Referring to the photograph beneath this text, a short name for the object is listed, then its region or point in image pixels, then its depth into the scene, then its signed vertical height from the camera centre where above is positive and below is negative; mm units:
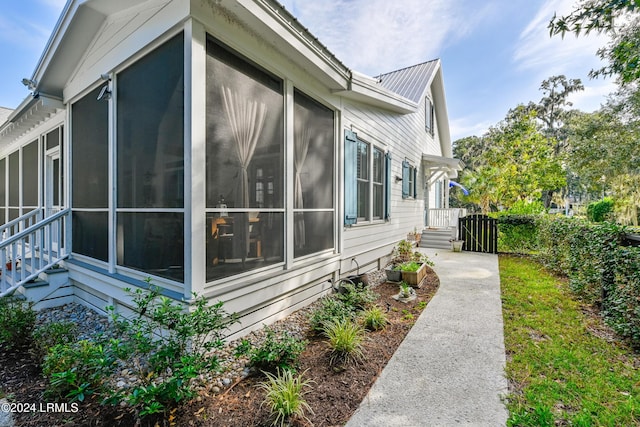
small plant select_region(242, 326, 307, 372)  2828 -1405
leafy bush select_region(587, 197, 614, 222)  15347 +24
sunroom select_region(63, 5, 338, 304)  2924 +493
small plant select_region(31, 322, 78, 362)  2887 -1298
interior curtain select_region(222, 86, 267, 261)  3268 +822
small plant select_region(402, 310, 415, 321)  4359 -1592
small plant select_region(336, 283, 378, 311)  4422 -1343
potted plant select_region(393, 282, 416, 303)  5102 -1496
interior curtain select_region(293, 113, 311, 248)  4367 +553
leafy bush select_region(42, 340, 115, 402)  1974 -1198
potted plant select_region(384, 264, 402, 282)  6168 -1362
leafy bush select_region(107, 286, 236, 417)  2018 -1091
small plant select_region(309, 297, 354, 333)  3697 -1366
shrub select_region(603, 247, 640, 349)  3546 -1107
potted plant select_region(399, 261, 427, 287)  5879 -1276
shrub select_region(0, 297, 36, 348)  3182 -1285
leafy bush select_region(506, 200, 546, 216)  12031 +50
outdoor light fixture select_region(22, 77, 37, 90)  5047 +2145
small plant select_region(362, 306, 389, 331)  3928 -1485
